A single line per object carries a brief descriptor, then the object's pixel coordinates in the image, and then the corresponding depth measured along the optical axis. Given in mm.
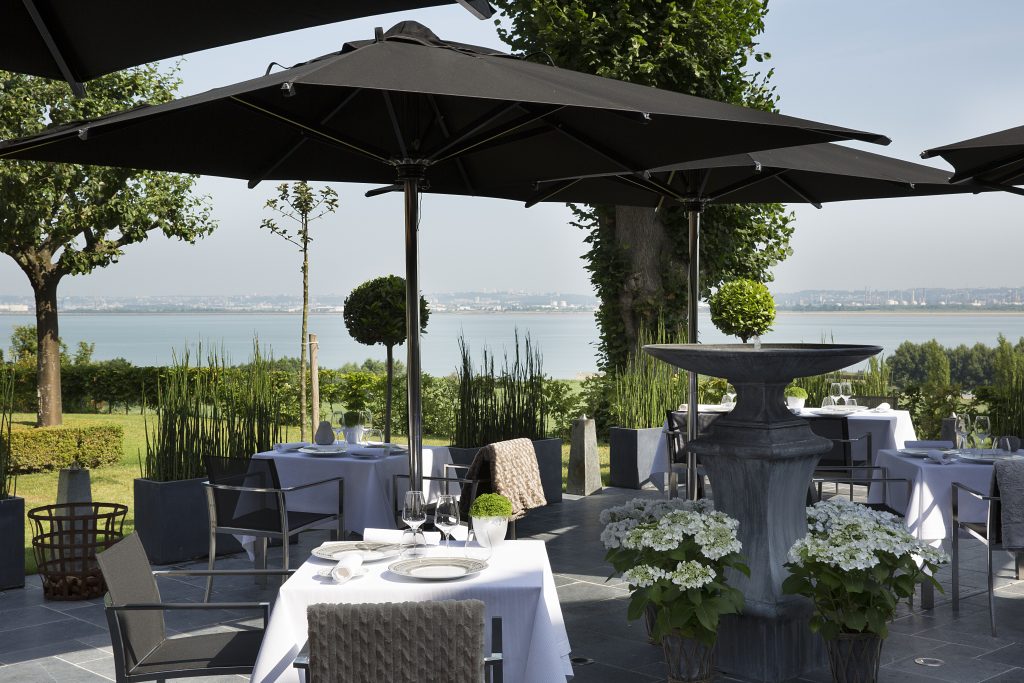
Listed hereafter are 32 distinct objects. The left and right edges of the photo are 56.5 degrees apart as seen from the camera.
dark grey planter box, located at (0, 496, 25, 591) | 5660
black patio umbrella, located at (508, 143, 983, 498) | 6102
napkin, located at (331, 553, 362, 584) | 3098
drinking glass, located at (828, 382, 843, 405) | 8680
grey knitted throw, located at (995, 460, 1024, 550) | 4773
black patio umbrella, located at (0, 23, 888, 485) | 3465
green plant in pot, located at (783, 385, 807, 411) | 8344
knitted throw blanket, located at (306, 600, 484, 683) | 2299
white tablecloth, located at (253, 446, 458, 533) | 5781
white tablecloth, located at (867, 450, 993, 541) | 5375
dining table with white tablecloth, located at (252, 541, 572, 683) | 3004
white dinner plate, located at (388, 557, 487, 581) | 3090
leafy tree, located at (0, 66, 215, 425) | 14344
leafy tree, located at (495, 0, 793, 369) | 12750
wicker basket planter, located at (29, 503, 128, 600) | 5578
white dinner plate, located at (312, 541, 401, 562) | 3338
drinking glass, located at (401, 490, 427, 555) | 3410
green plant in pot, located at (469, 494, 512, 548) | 3426
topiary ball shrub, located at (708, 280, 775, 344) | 10438
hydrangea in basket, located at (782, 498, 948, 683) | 3648
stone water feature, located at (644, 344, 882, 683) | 4188
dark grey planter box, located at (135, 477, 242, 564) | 6309
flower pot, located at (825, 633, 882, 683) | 3752
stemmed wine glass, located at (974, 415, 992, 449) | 5738
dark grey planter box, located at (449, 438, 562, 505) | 8480
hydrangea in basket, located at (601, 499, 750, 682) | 3559
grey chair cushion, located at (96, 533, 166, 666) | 3070
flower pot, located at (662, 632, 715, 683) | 3729
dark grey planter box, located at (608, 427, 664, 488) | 9391
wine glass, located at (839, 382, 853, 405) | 8719
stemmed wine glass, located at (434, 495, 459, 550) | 3457
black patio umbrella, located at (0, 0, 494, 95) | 3570
